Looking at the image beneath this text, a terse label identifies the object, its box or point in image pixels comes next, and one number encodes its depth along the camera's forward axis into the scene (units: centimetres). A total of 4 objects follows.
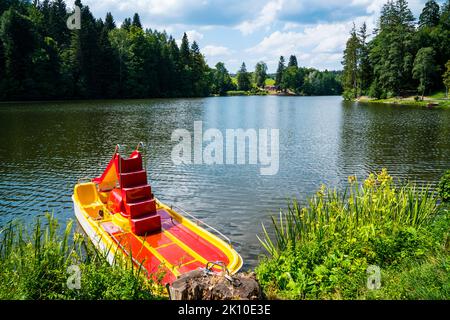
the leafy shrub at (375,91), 8944
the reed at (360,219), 869
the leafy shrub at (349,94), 10381
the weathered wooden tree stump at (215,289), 536
